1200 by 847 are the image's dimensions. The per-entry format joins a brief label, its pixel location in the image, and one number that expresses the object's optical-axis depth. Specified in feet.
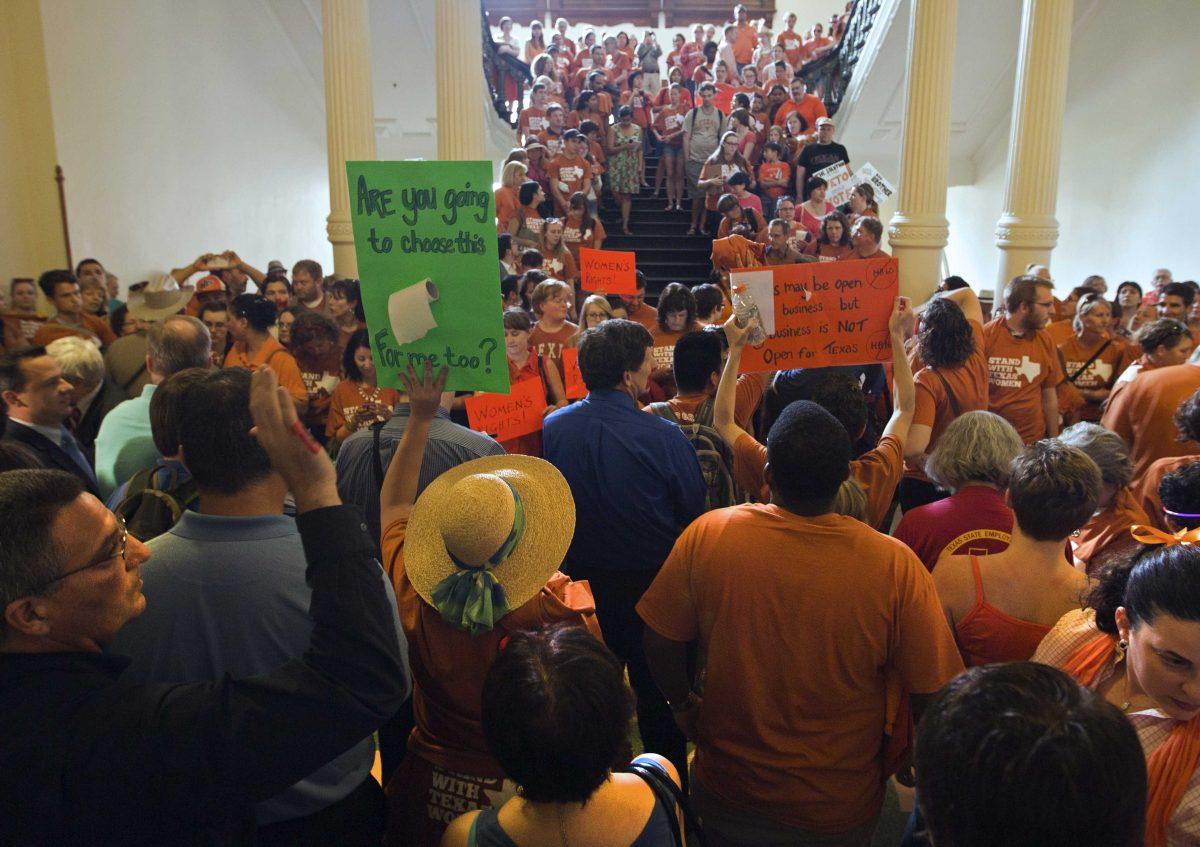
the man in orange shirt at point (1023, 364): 14.66
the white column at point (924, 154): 28.78
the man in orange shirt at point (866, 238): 20.89
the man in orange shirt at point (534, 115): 41.39
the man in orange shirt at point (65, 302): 19.02
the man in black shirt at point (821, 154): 34.83
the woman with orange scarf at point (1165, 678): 4.75
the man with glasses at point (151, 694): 3.65
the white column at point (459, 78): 28.17
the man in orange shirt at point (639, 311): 21.91
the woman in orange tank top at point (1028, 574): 7.03
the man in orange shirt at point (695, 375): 11.86
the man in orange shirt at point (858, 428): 9.18
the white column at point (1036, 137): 28.94
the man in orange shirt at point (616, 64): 50.31
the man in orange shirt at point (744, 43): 50.01
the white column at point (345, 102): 28.76
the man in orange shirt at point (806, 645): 6.42
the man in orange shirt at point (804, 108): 40.45
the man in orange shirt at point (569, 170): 34.04
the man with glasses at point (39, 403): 10.13
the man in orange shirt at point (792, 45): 52.65
